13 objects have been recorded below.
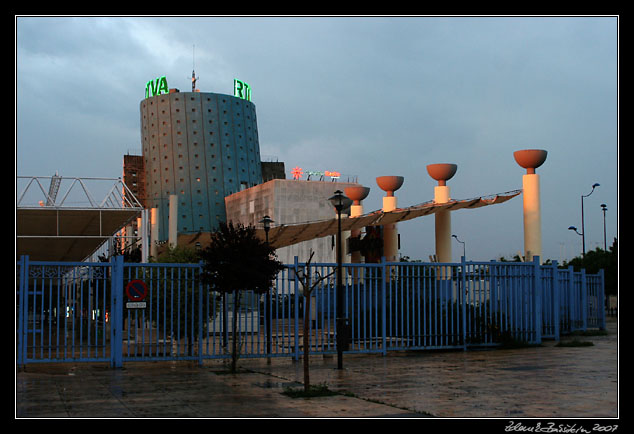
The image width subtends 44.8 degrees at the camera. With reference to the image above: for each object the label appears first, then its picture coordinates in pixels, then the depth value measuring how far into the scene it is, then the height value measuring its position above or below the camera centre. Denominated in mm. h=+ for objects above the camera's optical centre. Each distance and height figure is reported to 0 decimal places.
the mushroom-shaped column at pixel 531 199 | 34188 +2360
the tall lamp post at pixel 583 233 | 66762 +1493
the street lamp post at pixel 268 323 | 17984 -1671
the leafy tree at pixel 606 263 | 55888 -1067
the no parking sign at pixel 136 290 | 16531 -780
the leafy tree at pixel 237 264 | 16219 -236
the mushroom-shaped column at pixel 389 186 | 47094 +4025
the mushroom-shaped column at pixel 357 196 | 52728 +3903
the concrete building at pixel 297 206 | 105000 +6564
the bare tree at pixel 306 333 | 12395 -1366
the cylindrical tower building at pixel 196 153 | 122500 +16345
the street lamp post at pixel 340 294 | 17047 -943
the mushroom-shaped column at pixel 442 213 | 39375 +2043
